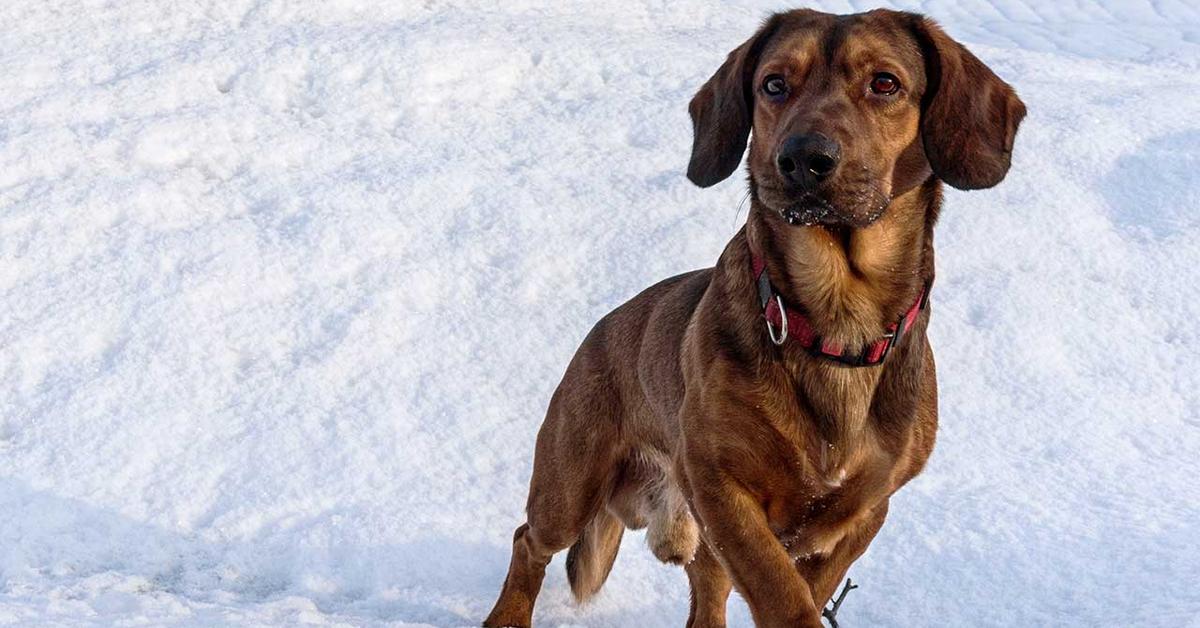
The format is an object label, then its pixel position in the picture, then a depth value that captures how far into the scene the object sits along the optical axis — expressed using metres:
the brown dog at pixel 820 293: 3.08
